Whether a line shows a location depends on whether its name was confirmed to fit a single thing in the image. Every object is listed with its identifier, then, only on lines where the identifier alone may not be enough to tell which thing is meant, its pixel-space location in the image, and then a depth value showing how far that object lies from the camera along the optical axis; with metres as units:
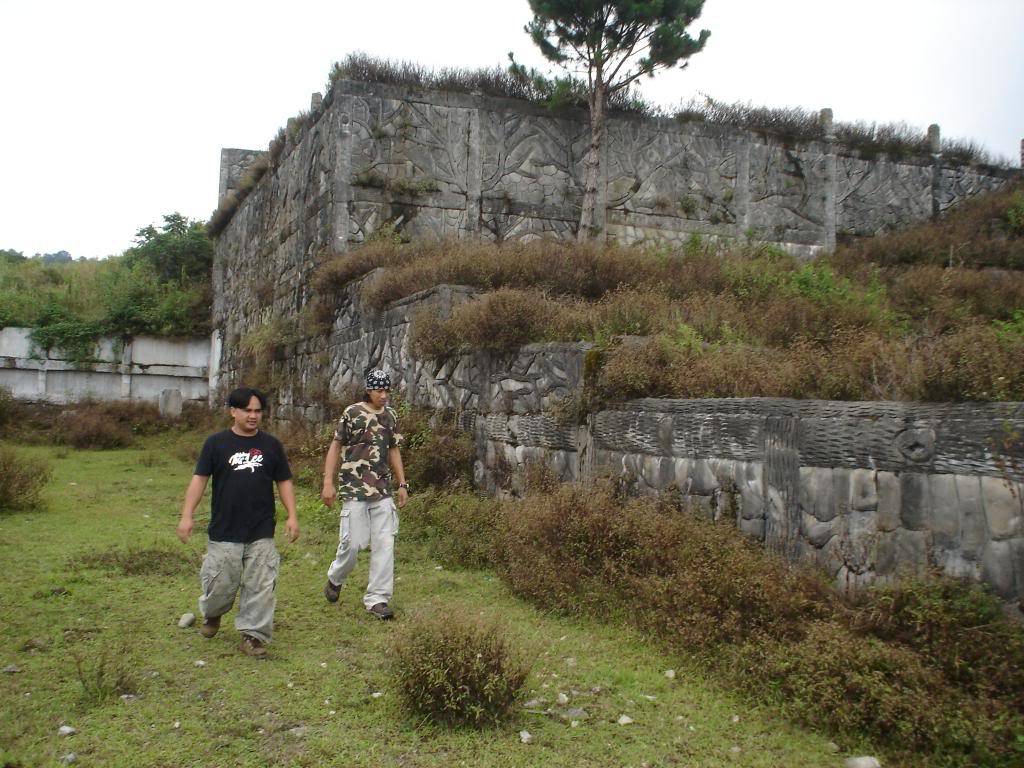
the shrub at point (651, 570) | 5.14
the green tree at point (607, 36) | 14.91
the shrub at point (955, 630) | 4.03
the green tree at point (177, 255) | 29.20
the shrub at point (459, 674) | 4.50
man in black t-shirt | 5.64
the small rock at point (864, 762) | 3.91
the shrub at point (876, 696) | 3.85
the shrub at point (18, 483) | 10.56
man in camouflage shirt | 6.61
